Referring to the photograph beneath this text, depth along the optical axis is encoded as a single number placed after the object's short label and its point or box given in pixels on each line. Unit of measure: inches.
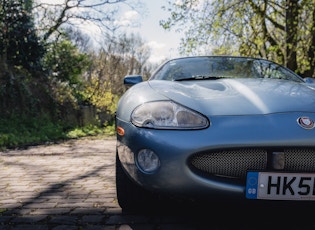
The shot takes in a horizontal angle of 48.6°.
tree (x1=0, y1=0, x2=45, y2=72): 503.2
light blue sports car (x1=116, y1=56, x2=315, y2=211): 70.8
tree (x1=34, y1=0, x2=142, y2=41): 614.5
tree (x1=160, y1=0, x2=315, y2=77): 448.1
